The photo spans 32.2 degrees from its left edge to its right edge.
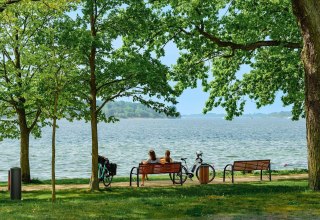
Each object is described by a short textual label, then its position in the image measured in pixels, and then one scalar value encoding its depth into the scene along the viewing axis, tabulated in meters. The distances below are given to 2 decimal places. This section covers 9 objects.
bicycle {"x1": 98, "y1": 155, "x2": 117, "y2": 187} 23.05
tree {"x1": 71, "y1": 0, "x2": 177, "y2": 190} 20.47
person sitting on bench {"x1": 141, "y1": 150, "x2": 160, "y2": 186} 23.19
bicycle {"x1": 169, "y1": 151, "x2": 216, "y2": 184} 23.55
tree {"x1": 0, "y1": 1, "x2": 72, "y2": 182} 26.19
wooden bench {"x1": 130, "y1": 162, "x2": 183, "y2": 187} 21.98
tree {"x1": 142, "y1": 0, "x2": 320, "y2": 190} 15.65
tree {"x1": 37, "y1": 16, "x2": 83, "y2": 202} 19.86
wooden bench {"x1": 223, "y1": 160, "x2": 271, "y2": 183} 24.00
